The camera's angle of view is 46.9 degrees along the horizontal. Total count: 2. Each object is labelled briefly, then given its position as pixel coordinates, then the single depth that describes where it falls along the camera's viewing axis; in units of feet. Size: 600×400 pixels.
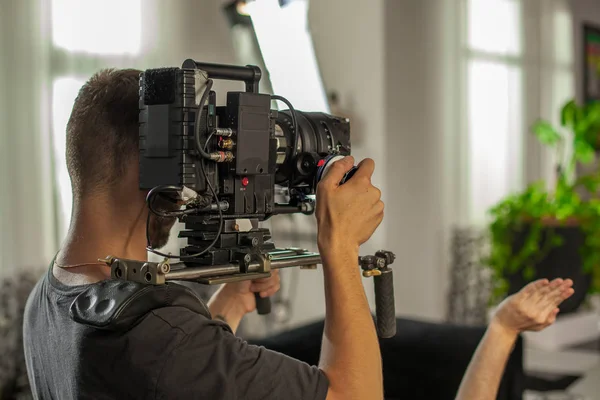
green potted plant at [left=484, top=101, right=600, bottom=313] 9.89
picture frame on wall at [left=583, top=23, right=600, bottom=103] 17.49
